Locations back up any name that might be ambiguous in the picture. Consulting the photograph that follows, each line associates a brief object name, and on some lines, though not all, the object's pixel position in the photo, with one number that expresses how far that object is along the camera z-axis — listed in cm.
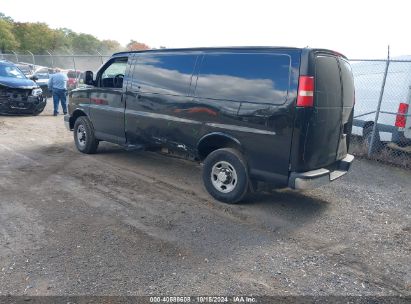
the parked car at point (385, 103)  789
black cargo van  439
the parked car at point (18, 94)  1192
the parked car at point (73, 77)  1885
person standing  1272
